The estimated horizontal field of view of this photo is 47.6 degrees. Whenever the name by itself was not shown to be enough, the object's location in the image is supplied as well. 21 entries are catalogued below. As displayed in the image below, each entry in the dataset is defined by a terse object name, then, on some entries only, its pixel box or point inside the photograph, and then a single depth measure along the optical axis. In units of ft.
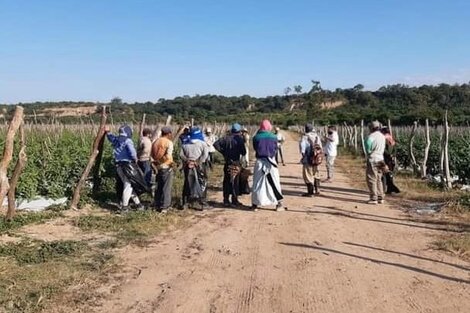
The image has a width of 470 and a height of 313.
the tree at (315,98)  309.12
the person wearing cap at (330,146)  48.39
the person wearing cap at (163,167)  33.06
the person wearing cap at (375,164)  35.99
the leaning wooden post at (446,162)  43.47
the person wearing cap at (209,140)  50.89
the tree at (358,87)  327.84
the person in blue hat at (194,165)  34.42
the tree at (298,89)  363.76
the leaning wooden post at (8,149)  24.45
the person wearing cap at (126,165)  33.09
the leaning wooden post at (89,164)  33.55
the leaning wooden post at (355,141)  96.15
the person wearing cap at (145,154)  36.14
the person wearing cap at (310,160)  39.30
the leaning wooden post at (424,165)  51.75
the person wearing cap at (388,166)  40.57
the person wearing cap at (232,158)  35.55
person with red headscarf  33.65
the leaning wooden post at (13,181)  27.94
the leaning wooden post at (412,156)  55.16
